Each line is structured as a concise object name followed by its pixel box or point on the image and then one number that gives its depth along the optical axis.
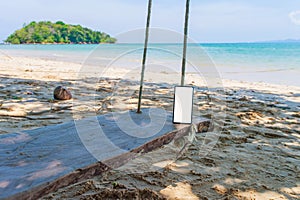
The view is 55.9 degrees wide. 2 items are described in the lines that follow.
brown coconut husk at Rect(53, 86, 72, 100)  4.17
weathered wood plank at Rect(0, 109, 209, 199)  1.11
